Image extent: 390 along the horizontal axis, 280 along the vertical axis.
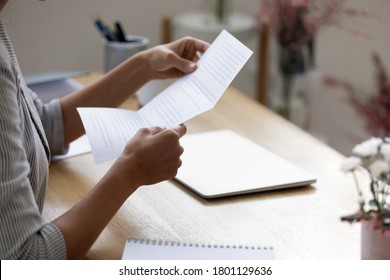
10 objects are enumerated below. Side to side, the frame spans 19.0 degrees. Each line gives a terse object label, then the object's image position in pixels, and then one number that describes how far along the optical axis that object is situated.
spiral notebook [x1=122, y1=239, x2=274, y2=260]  1.76
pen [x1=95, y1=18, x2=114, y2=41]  2.56
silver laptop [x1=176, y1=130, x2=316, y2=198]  1.99
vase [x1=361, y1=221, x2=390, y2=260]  1.68
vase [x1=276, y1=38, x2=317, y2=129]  3.10
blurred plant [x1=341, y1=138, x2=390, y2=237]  1.62
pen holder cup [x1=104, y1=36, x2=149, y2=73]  2.54
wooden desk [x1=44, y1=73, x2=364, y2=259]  1.83
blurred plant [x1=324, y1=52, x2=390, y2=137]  3.12
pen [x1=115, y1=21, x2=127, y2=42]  2.58
